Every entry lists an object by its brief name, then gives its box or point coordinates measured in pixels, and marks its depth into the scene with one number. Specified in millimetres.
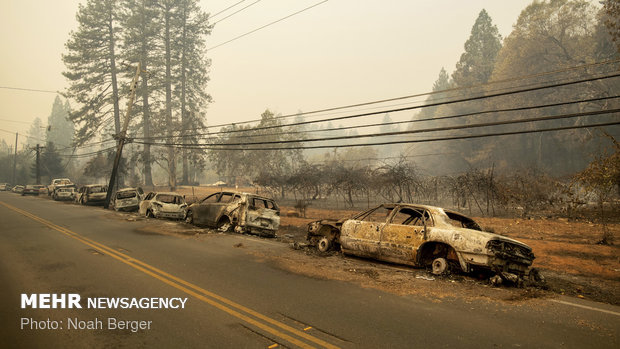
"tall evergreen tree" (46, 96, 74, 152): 112319
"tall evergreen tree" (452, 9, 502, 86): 61906
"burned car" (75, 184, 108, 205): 25250
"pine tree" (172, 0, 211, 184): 58562
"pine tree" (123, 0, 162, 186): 51875
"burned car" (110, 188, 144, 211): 20152
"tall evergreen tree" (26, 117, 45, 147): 161188
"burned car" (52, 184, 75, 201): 30109
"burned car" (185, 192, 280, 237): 11938
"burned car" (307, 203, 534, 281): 6215
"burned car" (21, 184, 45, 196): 40812
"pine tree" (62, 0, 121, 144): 51281
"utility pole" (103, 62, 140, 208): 24297
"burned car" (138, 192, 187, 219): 16172
